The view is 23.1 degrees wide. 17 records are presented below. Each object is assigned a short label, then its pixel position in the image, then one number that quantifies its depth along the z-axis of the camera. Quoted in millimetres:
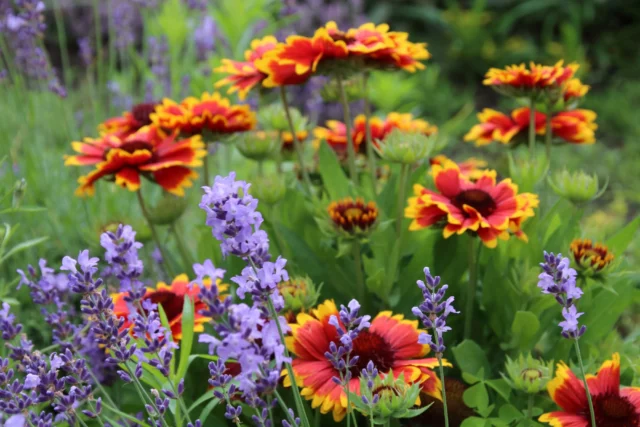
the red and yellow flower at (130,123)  1024
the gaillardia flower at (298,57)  920
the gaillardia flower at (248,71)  972
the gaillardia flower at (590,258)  896
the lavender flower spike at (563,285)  767
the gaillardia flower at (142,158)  936
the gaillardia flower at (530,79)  945
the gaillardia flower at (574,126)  996
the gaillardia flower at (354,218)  899
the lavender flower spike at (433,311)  761
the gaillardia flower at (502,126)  1012
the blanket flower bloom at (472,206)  873
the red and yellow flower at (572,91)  970
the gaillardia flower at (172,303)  883
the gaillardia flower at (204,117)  969
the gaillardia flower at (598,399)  842
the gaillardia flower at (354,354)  821
